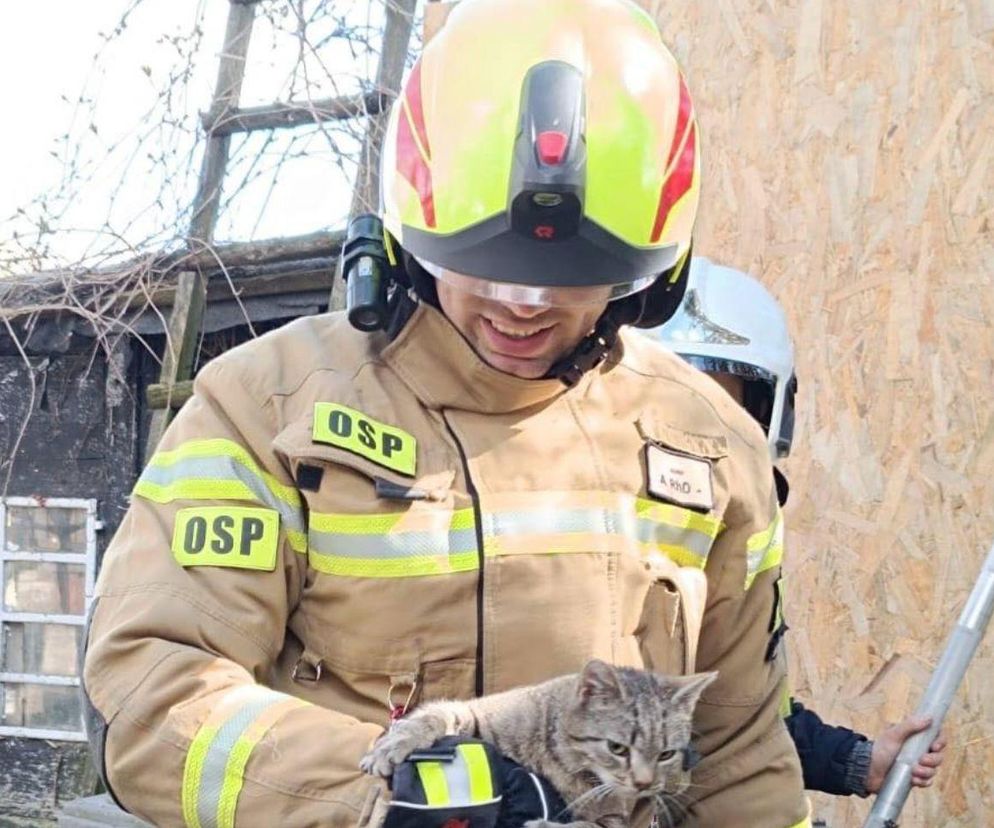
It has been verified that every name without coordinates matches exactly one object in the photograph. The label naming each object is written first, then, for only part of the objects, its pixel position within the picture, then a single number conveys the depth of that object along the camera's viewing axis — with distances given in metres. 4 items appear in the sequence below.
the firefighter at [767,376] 3.26
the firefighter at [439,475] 1.78
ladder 6.32
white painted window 7.07
